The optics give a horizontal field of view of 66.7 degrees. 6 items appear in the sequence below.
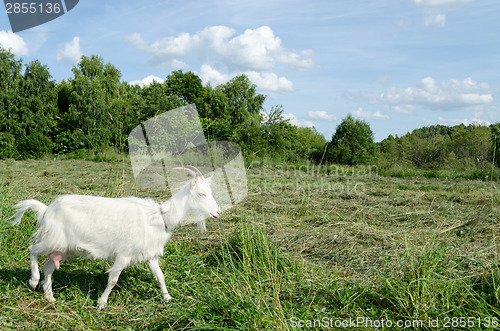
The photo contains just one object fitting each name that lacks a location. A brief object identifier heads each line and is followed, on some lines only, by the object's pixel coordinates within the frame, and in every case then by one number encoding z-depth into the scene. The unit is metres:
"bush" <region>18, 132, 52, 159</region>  21.61
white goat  3.15
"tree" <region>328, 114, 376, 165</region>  20.53
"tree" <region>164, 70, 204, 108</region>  30.48
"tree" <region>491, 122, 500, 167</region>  14.53
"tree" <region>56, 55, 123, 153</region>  23.92
